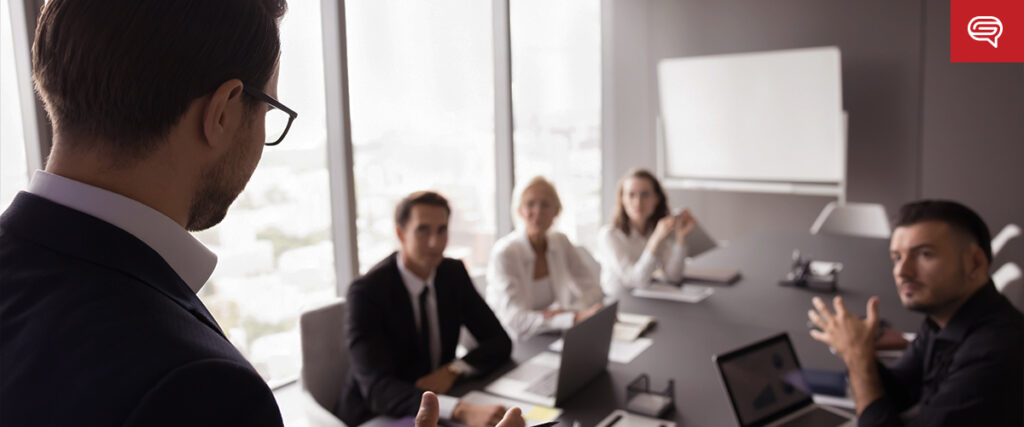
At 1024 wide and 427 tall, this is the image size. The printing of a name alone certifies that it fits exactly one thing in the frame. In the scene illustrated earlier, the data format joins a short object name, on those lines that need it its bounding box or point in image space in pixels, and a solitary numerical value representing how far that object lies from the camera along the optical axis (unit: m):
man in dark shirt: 1.72
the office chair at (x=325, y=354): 2.50
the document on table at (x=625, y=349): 2.45
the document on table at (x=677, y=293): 3.25
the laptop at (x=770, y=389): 1.86
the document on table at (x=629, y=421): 1.90
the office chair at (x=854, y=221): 5.28
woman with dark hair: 3.61
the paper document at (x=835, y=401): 2.05
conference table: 2.07
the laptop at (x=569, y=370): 2.04
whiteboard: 6.04
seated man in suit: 2.26
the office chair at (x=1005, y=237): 4.45
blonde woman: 3.30
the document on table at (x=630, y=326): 2.68
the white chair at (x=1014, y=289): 2.96
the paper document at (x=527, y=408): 1.96
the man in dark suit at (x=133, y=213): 0.59
